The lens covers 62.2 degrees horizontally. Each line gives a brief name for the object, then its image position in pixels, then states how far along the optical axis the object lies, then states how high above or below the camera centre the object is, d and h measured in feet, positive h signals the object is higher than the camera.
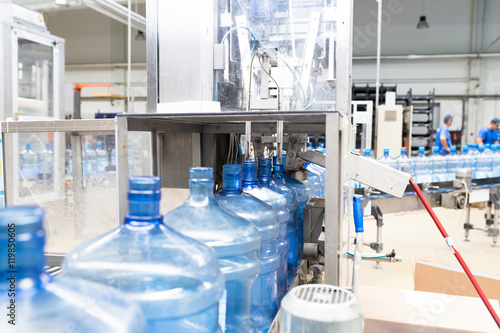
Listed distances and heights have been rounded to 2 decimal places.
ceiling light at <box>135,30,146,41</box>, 31.00 +7.97
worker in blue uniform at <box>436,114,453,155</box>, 21.18 +0.37
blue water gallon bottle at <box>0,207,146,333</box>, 1.14 -0.44
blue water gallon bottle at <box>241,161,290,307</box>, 3.40 -0.52
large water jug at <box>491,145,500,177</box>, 17.28 -0.48
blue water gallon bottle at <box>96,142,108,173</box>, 7.03 -0.34
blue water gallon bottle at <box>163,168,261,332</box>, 2.31 -0.50
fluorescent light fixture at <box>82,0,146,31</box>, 13.56 +4.62
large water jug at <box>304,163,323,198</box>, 6.33 -0.60
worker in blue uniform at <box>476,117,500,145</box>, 21.80 +0.62
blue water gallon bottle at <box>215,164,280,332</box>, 2.93 -0.69
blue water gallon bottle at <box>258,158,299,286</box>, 3.78 -0.60
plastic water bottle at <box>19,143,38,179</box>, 5.81 -0.32
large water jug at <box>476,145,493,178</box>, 18.26 -0.68
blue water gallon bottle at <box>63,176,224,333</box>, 1.60 -0.49
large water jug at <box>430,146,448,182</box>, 18.14 -0.85
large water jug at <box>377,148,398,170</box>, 15.67 -0.65
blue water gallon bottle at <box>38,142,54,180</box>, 6.63 -0.37
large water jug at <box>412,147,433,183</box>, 17.95 -0.89
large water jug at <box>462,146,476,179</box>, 18.52 -0.69
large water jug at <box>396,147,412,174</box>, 16.89 -0.76
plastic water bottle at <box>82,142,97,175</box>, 6.70 -0.31
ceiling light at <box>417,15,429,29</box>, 27.40 +8.12
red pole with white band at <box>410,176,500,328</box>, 3.75 -1.03
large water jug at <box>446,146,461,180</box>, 18.75 -0.76
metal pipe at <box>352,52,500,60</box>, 30.91 +6.73
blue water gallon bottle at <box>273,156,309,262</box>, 4.31 -0.49
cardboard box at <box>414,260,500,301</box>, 5.98 -2.02
